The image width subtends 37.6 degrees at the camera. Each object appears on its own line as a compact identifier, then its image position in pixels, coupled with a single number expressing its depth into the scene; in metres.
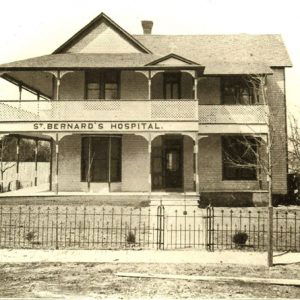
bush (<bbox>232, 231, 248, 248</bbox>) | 11.05
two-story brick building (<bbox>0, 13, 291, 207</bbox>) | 20.56
